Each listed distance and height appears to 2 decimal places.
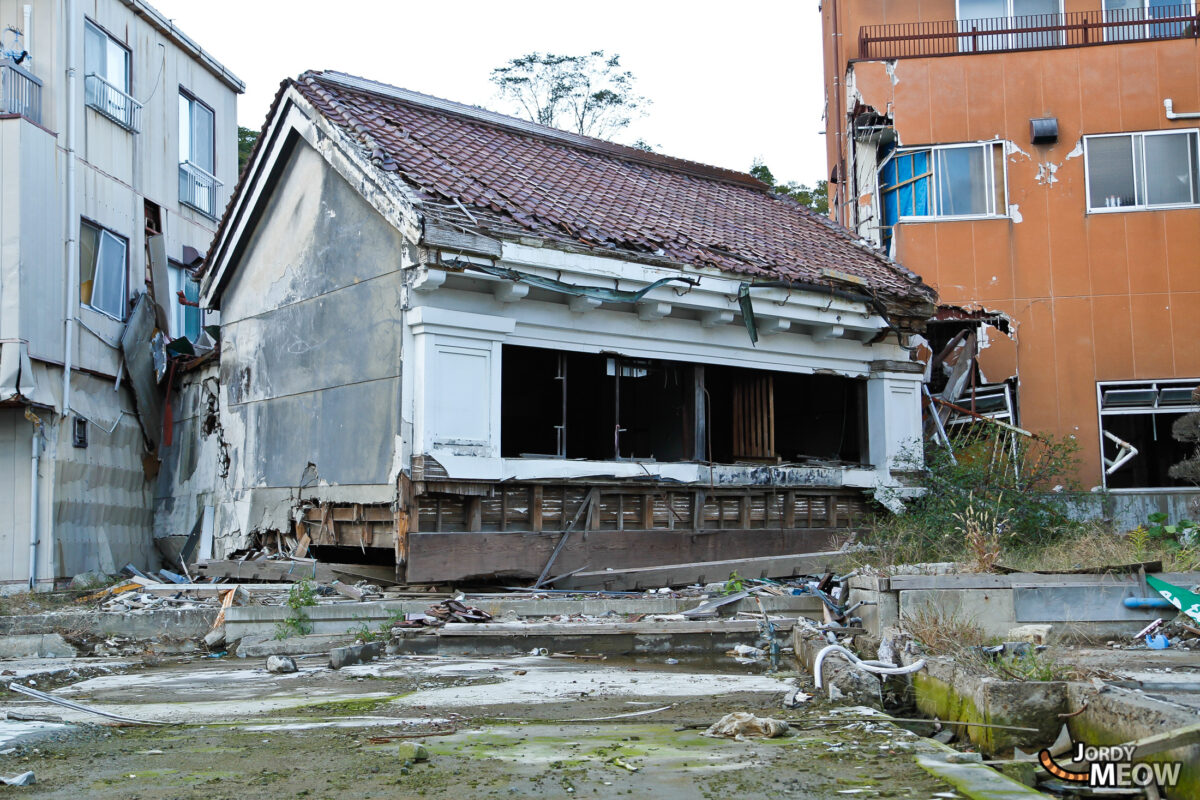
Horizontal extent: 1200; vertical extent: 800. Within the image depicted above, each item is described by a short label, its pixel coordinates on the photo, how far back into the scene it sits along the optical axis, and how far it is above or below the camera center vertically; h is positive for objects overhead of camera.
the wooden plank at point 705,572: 11.82 -1.12
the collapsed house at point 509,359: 11.08 +1.46
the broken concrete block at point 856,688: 6.34 -1.28
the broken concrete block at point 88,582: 14.05 -1.26
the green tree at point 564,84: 33.34 +12.31
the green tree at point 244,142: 30.00 +9.74
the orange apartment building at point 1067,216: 16.83 +4.05
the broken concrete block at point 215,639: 9.73 -1.41
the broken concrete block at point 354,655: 8.18 -1.36
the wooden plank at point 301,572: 11.48 -1.00
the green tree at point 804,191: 35.19 +9.63
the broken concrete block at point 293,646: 9.05 -1.40
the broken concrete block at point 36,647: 9.80 -1.47
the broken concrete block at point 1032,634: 6.99 -1.10
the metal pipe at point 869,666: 6.27 -1.16
